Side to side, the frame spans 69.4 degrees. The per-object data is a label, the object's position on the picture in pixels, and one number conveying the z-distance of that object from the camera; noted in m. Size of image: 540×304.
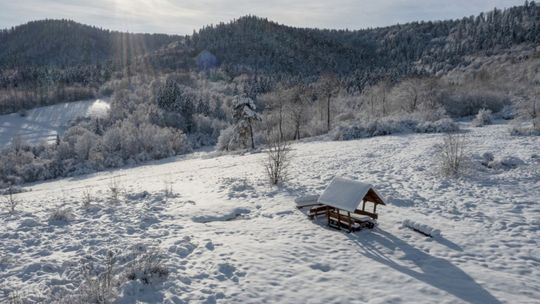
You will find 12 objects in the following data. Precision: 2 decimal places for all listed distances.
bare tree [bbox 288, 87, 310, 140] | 51.75
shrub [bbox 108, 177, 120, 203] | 17.45
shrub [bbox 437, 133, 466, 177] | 17.77
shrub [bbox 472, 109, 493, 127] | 36.88
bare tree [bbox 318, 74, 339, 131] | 55.81
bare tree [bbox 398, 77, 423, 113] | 54.98
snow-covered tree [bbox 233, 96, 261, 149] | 44.88
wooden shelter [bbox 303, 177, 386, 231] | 12.72
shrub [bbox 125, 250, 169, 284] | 9.58
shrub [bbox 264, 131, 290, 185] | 19.39
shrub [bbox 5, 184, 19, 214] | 16.20
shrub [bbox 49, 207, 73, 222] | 14.79
